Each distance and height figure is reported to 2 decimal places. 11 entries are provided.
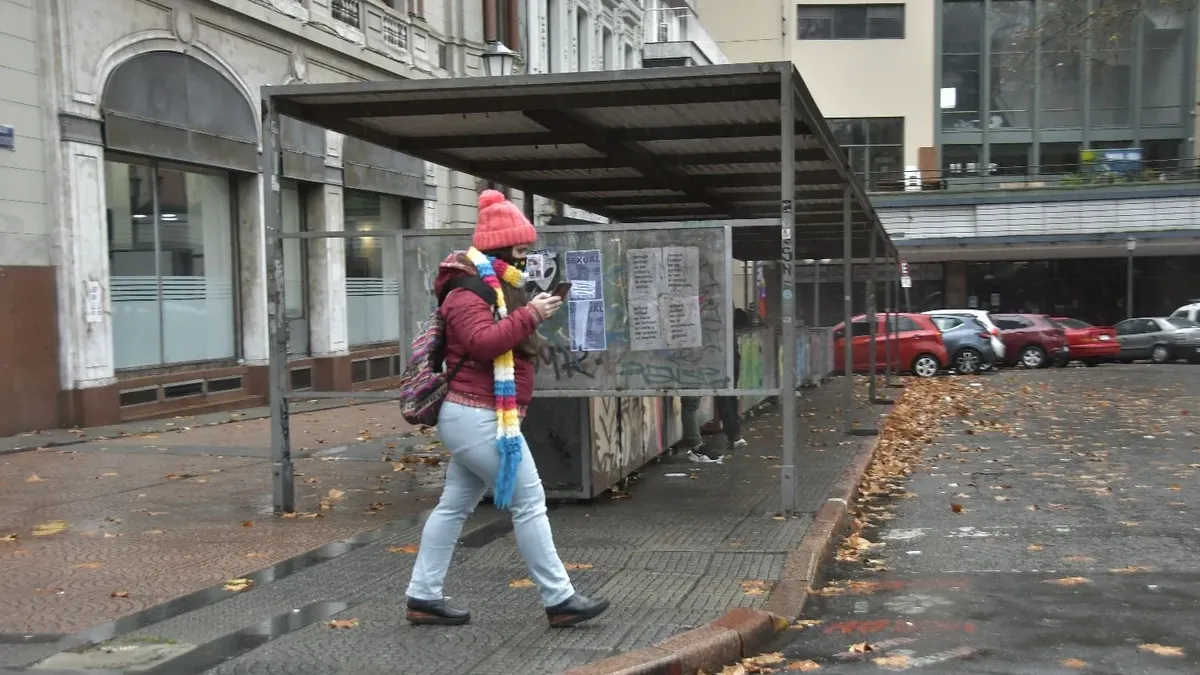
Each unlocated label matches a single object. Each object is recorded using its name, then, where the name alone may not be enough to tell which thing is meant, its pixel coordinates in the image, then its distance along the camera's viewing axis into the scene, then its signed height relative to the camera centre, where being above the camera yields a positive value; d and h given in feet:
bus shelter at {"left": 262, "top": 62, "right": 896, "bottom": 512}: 24.09 +0.92
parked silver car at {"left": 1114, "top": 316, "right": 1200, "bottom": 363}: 93.81 -5.54
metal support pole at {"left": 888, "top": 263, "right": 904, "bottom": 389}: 70.94 -3.80
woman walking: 15.78 -1.75
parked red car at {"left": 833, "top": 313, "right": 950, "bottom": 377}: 80.33 -4.98
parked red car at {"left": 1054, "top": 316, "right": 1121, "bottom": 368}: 90.17 -5.53
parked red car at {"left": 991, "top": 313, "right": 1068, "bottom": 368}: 87.56 -5.10
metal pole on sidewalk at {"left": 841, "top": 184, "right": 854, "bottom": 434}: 38.68 -0.58
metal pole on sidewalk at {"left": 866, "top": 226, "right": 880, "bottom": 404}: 52.14 -1.96
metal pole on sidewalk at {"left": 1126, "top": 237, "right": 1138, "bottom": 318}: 109.40 +2.15
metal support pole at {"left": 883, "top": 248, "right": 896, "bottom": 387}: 62.79 -2.54
